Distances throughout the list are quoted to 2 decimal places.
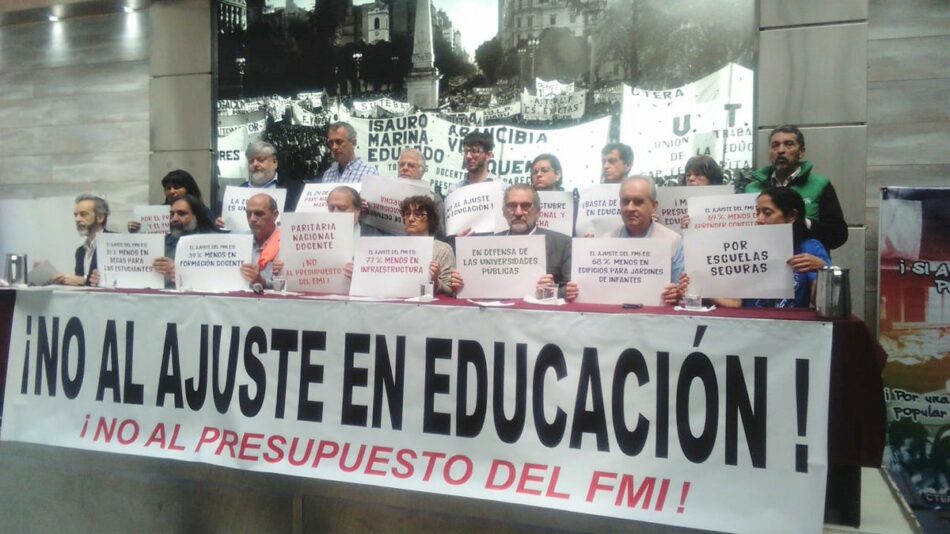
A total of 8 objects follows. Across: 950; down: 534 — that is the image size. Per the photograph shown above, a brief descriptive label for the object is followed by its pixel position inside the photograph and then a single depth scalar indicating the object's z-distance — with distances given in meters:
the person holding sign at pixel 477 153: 5.25
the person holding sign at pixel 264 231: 4.61
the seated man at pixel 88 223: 5.64
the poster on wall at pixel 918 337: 5.19
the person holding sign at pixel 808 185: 4.81
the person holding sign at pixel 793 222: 3.70
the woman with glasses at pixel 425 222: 4.37
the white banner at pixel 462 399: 2.71
